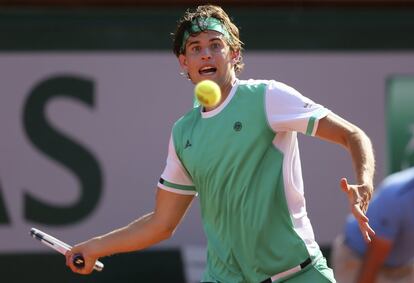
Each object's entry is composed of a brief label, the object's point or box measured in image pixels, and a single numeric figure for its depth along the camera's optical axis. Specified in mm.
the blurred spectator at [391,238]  11445
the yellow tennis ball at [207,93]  8961
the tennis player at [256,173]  9328
